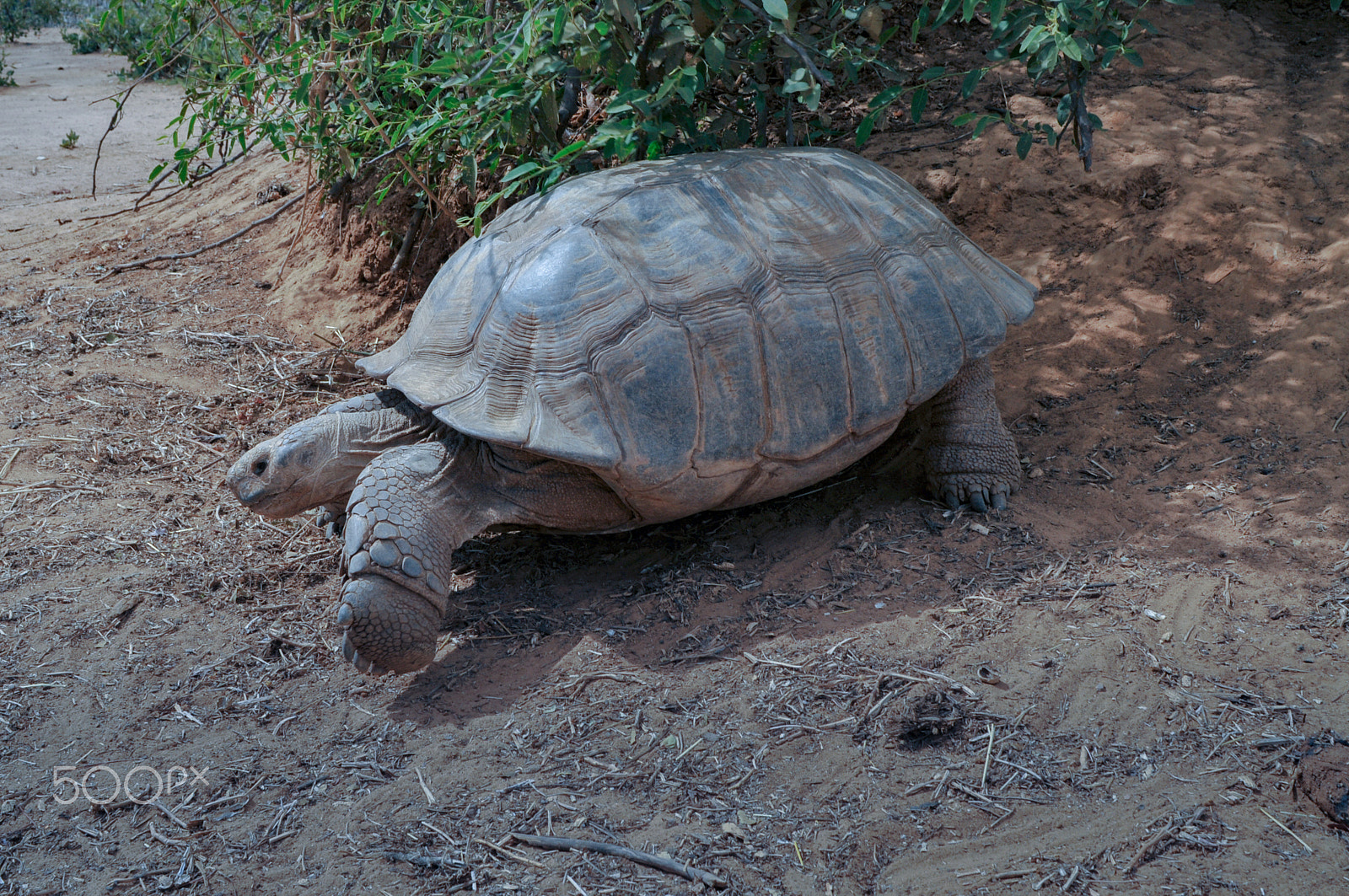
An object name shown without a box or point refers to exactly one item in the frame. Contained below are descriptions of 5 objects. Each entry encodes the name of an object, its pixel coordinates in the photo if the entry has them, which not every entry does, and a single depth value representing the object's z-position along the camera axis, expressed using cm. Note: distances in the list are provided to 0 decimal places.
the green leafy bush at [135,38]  509
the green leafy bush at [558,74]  372
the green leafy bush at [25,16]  1983
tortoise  316
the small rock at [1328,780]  220
